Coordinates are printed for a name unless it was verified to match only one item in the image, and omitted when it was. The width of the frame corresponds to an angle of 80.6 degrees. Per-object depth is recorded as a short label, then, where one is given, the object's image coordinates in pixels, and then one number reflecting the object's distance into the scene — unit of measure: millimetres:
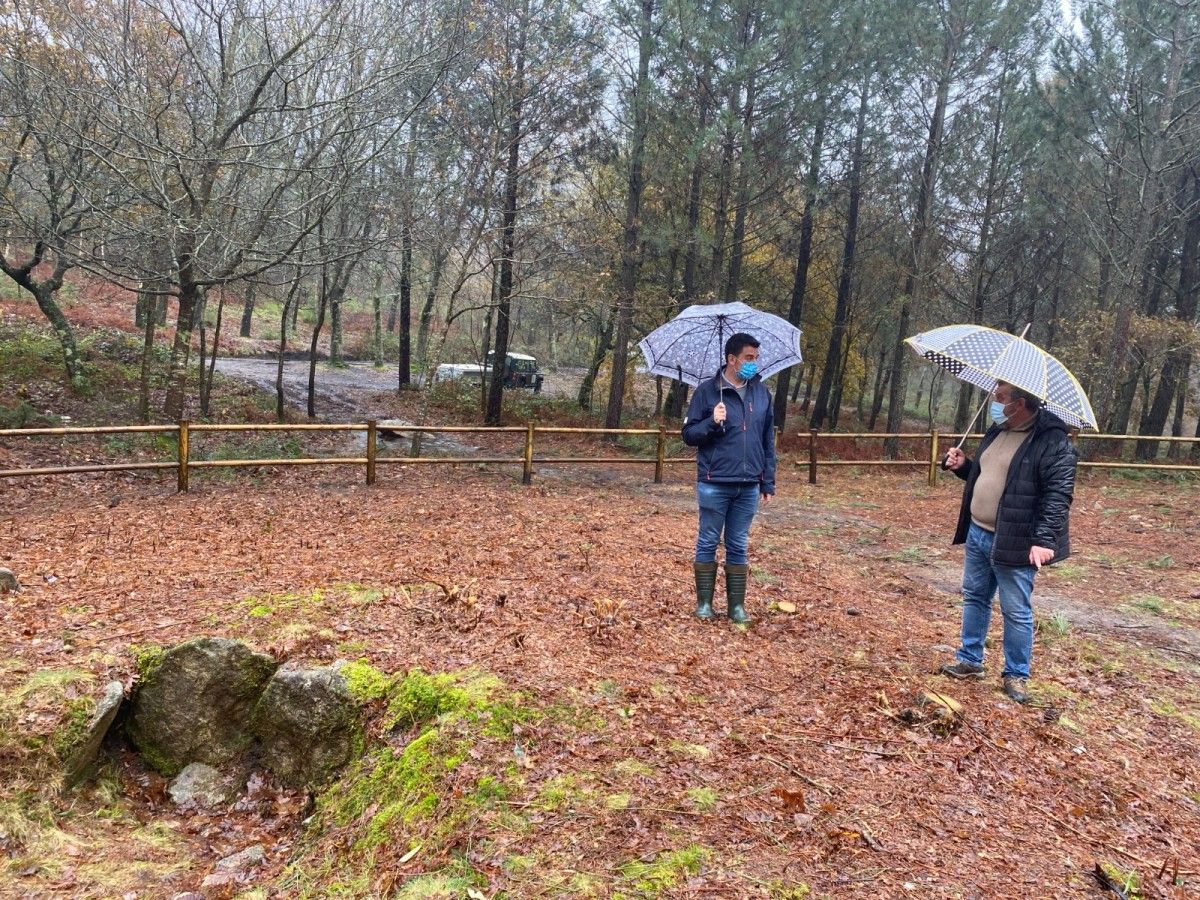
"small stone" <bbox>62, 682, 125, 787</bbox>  3555
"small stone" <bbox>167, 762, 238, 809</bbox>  3717
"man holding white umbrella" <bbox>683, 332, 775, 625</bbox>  4406
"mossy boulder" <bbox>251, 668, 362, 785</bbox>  3623
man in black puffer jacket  3574
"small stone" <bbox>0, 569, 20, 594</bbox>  4879
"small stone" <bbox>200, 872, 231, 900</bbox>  2920
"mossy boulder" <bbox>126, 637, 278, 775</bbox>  3910
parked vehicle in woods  20516
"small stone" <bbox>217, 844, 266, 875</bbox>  3096
